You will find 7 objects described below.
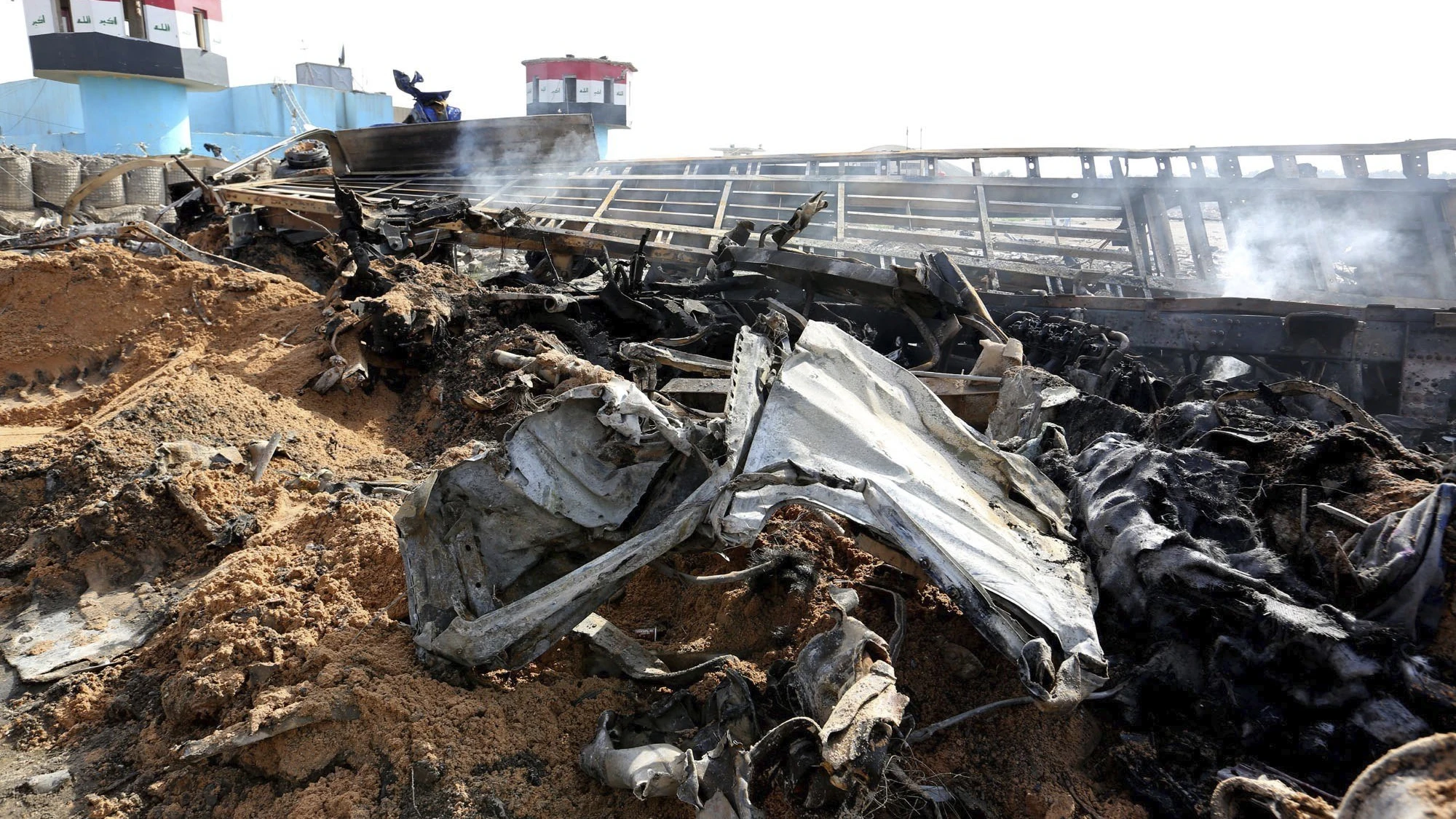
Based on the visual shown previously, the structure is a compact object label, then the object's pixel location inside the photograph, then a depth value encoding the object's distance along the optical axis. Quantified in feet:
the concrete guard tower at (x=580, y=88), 109.19
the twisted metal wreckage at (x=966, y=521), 7.48
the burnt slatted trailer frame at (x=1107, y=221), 27.43
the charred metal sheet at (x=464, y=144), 41.27
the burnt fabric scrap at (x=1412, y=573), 7.49
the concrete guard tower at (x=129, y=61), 73.61
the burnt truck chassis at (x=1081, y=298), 19.85
